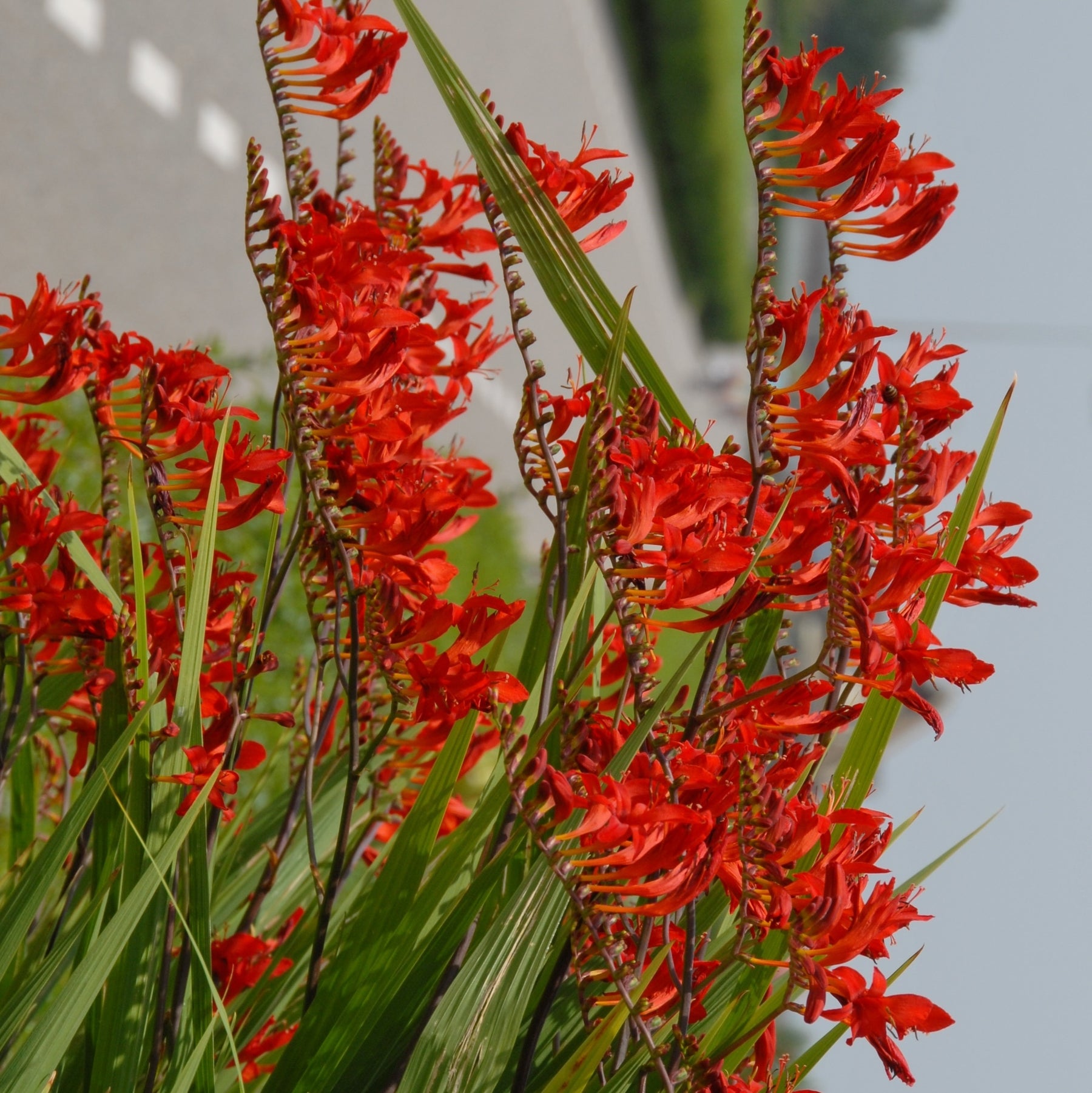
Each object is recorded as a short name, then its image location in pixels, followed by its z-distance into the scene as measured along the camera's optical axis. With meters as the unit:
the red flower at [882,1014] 2.38
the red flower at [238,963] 2.54
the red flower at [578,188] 2.50
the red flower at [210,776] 2.44
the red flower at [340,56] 2.52
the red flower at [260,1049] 2.56
